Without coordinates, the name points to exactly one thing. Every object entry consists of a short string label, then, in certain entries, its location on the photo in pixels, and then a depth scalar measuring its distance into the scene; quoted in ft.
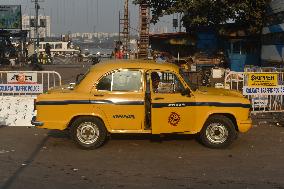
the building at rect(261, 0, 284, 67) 92.53
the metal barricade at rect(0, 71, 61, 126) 42.80
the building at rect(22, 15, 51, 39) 230.77
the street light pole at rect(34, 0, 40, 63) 201.01
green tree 104.88
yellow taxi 29.73
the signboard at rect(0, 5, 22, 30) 173.17
